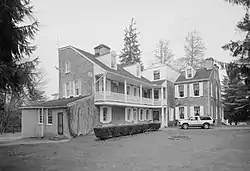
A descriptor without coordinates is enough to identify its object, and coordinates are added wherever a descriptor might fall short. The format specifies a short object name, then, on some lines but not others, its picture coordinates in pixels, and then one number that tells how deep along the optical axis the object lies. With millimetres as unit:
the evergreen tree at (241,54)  8508
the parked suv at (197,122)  26931
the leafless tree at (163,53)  45641
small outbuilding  21031
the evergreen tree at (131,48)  51844
